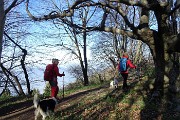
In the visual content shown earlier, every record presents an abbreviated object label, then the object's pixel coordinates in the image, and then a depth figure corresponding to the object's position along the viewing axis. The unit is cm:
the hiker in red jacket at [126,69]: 625
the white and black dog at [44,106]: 485
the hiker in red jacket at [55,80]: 532
